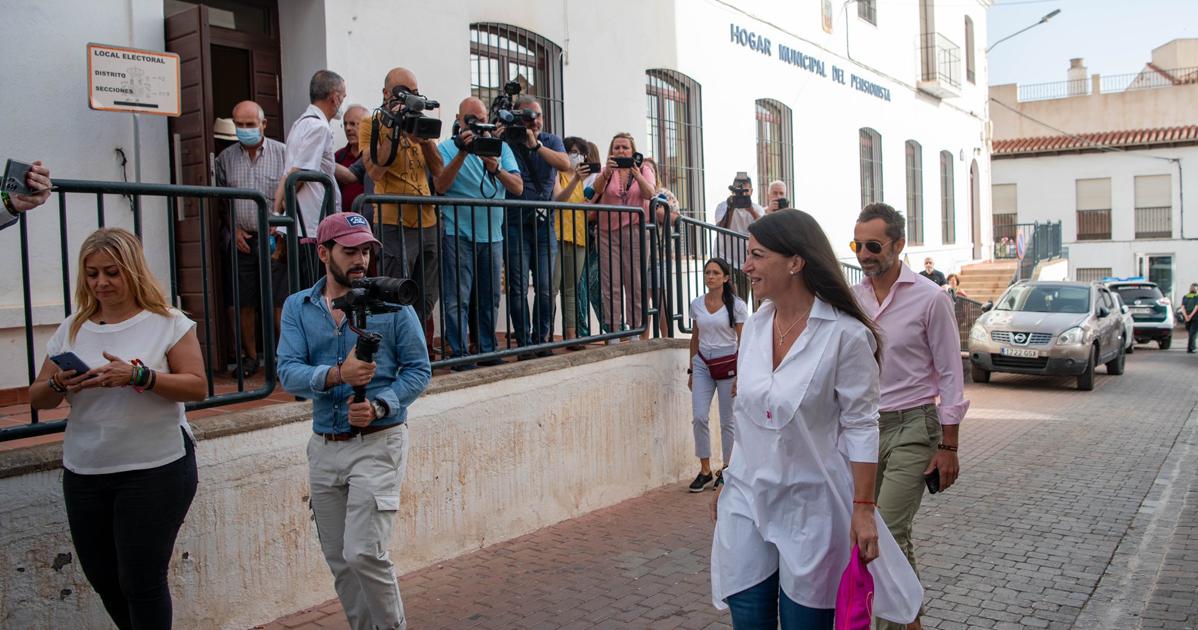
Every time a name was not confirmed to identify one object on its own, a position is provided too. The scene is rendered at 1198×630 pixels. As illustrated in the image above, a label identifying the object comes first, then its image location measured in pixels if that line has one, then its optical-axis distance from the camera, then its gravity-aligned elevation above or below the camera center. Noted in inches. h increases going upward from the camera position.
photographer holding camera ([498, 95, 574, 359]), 271.0 +12.8
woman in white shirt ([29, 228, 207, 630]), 137.8 -19.5
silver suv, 605.3 -46.9
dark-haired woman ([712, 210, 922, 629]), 121.2 -24.7
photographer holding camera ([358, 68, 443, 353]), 230.5 +21.3
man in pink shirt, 166.2 -19.3
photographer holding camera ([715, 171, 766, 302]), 397.4 +21.2
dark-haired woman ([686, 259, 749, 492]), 308.8 -24.2
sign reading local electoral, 217.6 +46.6
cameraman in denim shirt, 151.3 -22.6
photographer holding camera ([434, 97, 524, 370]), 245.0 +11.3
